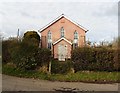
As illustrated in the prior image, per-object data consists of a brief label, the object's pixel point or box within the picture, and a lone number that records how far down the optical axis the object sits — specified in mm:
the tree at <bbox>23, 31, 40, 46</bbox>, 16444
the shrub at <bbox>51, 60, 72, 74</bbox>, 10265
